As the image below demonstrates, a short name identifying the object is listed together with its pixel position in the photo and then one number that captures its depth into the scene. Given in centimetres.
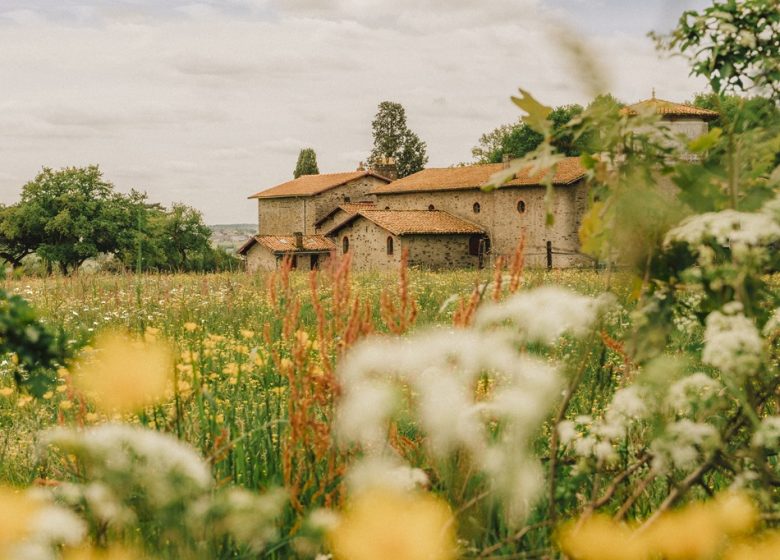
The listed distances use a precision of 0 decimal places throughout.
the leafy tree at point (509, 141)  5810
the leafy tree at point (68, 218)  5188
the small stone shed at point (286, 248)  4253
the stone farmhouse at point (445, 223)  3756
